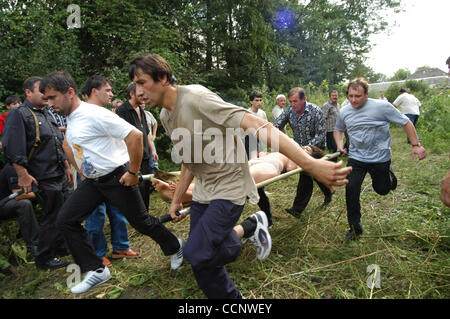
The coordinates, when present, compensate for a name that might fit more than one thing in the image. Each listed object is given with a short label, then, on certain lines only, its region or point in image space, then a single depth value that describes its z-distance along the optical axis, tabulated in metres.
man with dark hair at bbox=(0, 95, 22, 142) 5.08
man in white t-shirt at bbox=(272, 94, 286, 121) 7.84
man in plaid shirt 4.39
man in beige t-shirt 1.95
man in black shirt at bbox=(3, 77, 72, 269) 3.22
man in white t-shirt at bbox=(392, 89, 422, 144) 10.14
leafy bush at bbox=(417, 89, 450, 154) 8.26
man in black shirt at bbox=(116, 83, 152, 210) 3.85
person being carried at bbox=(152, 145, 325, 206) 3.27
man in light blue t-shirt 3.62
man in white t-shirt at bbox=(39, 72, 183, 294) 2.64
